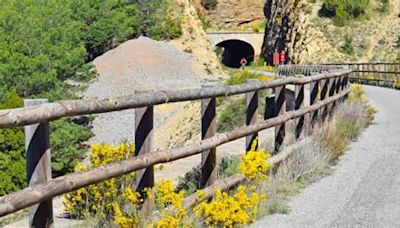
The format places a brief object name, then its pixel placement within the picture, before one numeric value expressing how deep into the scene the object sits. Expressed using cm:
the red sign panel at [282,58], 7838
